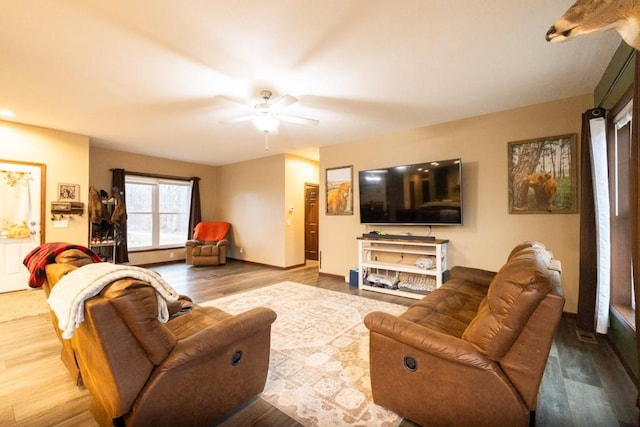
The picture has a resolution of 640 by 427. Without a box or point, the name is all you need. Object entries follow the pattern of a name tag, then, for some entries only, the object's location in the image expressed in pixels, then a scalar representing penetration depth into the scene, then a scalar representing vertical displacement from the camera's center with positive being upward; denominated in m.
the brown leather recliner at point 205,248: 6.37 -0.63
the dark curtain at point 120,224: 5.72 -0.05
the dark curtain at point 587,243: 2.71 -0.28
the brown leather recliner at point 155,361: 1.23 -0.74
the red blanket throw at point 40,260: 1.95 -0.27
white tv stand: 3.97 -0.73
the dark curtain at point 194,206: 7.18 +0.41
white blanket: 1.20 -0.31
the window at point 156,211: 6.33 +0.26
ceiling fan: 3.13 +1.26
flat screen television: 3.86 +0.38
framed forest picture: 3.24 +0.51
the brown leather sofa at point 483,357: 1.27 -0.74
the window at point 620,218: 2.50 -0.03
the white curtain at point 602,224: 2.56 -0.08
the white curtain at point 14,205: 4.06 +0.29
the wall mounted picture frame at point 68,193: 4.52 +0.52
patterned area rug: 1.72 -1.20
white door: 4.08 +0.10
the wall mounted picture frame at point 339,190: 5.14 +0.56
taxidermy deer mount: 1.04 +0.83
